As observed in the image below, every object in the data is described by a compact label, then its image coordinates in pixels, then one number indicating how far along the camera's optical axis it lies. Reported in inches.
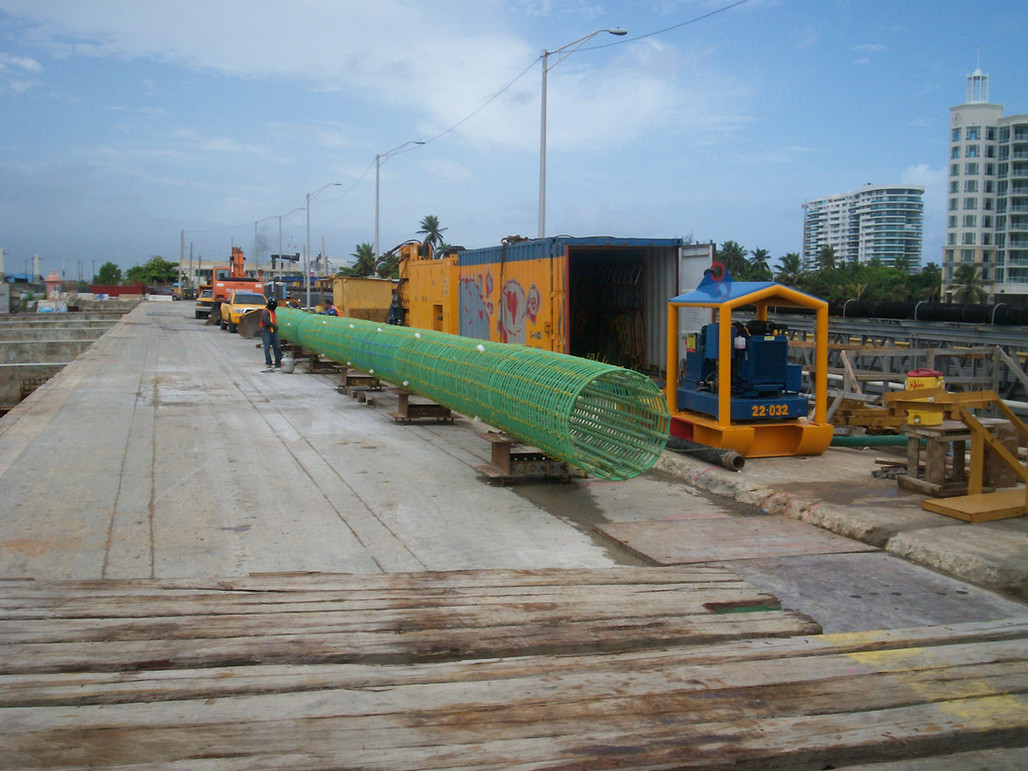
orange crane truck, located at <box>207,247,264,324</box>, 1721.2
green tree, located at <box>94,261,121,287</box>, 7217.5
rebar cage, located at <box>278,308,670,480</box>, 333.7
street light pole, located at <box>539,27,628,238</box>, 885.5
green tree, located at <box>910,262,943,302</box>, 3034.2
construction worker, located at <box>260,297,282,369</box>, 868.6
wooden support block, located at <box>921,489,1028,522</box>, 298.8
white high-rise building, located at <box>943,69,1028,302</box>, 3900.1
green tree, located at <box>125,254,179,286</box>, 5797.2
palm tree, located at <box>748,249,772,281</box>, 3498.0
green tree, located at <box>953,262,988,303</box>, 3221.0
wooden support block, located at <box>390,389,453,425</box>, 559.5
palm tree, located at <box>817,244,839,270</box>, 4065.0
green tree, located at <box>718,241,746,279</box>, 3496.6
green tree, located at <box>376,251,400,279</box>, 3187.0
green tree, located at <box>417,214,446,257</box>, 4650.6
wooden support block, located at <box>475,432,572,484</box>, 383.6
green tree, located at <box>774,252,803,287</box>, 3486.5
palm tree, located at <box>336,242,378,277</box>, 4229.8
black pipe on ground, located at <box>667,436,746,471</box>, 388.8
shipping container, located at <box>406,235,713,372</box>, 584.4
